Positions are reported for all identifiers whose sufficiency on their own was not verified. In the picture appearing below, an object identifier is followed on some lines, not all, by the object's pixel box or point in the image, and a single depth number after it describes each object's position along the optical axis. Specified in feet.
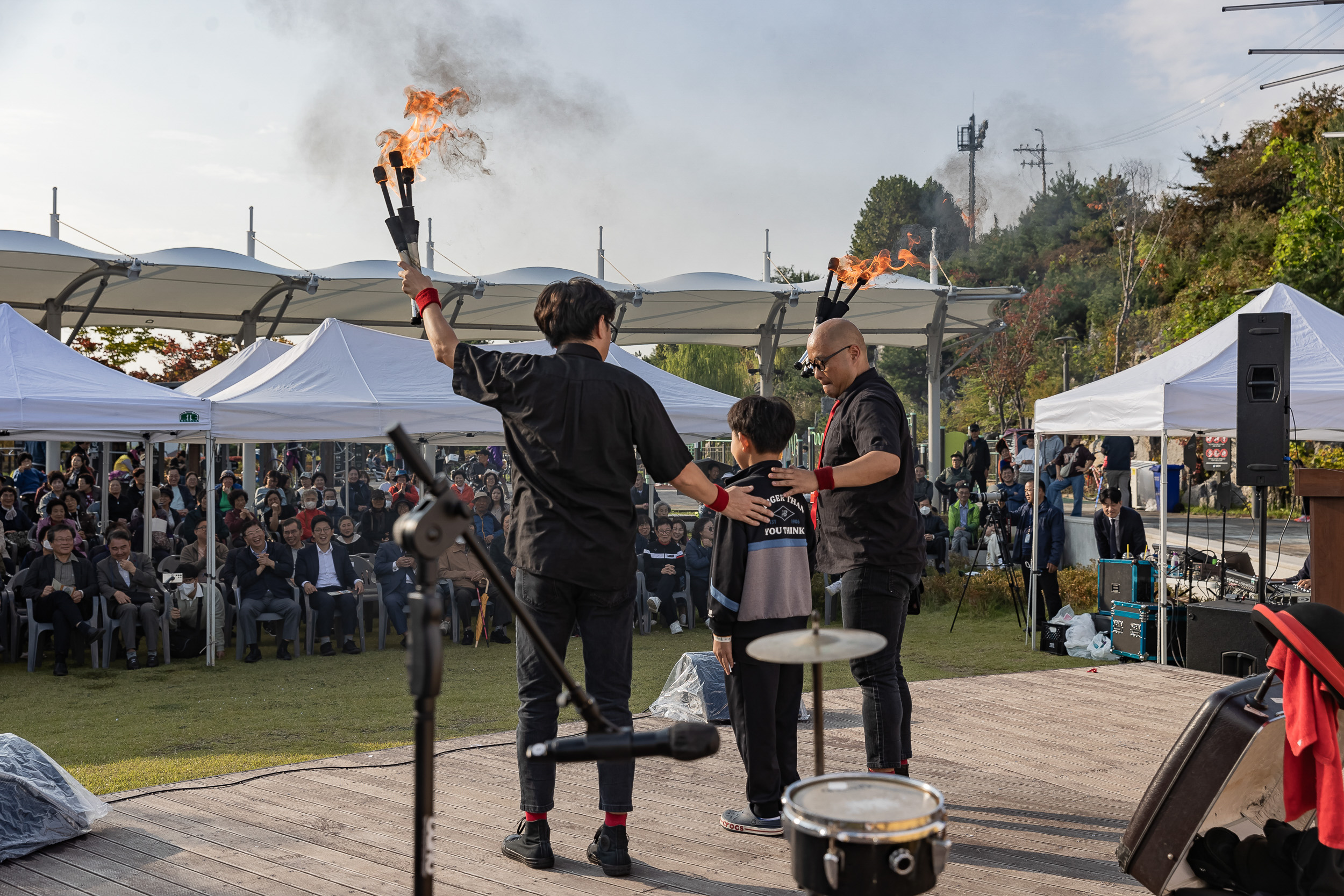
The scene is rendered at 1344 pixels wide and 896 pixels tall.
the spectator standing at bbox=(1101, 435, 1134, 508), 55.36
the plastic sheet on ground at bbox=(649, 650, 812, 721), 20.24
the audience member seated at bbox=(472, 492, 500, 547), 39.63
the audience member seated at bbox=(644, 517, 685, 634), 37.11
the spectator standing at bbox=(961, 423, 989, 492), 62.90
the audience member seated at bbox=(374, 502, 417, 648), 33.73
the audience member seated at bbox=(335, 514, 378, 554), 34.88
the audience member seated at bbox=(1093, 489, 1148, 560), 35.24
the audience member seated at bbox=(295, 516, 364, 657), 32.76
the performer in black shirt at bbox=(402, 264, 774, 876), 11.56
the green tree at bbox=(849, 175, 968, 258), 257.14
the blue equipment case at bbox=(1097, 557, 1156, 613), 30.48
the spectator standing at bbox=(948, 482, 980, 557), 49.52
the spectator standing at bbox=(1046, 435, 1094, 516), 54.85
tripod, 35.47
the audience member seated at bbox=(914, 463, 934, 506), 50.42
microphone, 6.82
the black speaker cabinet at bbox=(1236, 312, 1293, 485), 23.29
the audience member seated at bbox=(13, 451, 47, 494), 51.83
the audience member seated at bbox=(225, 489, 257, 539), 35.86
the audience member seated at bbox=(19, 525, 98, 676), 29.68
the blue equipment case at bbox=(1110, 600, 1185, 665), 28.58
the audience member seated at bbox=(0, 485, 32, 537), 39.37
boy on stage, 12.94
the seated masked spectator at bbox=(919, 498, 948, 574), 45.62
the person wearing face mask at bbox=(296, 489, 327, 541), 37.75
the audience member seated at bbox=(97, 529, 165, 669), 30.42
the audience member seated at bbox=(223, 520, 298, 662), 31.81
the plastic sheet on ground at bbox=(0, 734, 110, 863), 12.50
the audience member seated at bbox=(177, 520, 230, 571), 33.01
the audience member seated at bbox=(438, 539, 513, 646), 34.24
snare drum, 7.24
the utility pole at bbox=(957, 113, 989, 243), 256.73
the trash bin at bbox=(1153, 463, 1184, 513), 65.98
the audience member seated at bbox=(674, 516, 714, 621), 37.55
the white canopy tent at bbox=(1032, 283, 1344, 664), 28.02
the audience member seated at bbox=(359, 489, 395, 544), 43.01
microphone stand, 6.29
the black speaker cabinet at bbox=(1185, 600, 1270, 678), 25.05
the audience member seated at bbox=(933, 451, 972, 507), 58.80
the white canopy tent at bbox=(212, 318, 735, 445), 32.09
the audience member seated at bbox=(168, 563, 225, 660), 31.42
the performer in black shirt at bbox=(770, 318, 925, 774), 12.94
